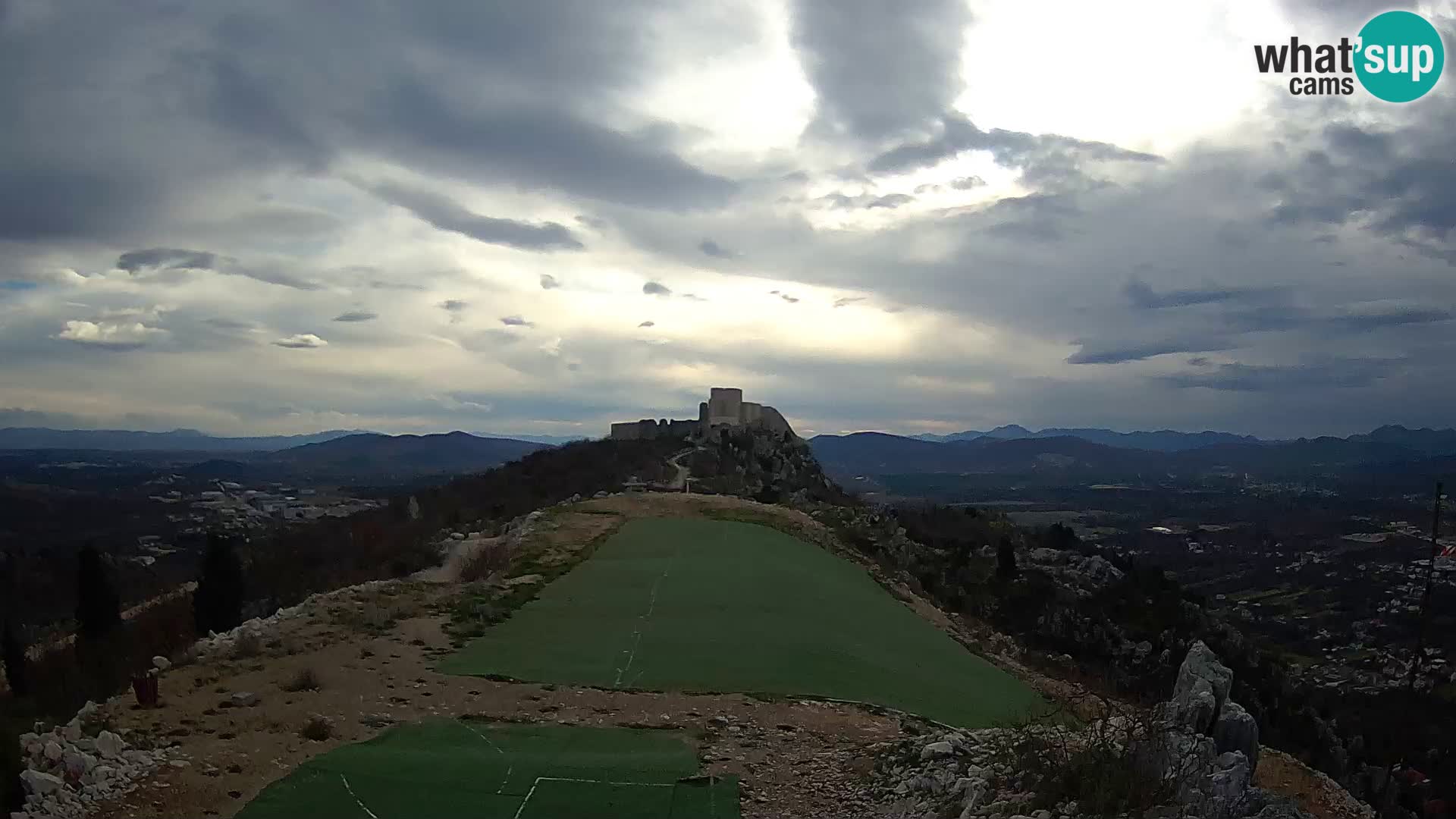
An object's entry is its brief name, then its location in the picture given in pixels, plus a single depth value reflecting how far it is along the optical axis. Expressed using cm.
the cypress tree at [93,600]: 2919
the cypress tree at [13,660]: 2420
